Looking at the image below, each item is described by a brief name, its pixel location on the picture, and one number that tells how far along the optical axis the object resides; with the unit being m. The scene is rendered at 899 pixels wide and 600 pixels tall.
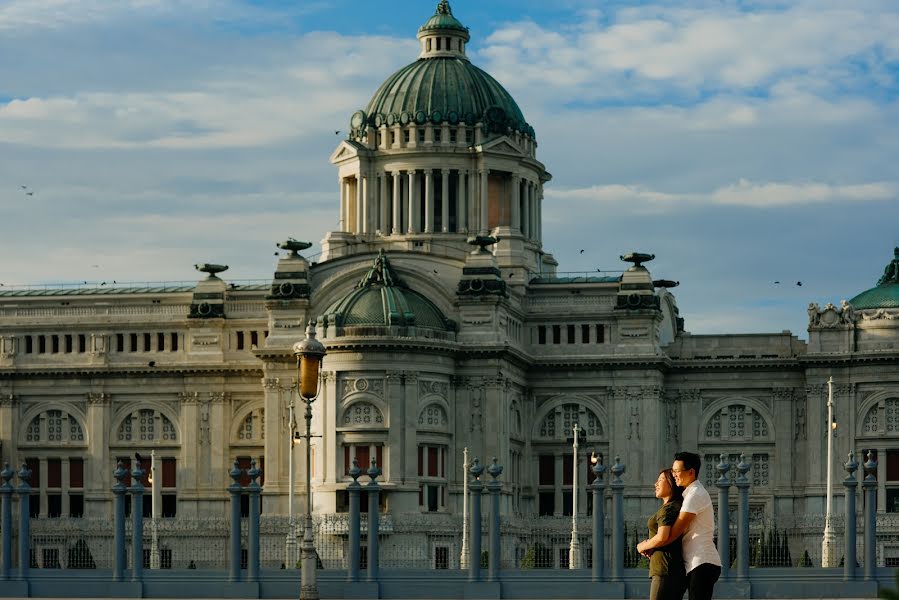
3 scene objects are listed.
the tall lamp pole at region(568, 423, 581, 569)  102.47
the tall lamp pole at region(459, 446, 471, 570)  102.12
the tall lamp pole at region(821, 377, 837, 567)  94.06
